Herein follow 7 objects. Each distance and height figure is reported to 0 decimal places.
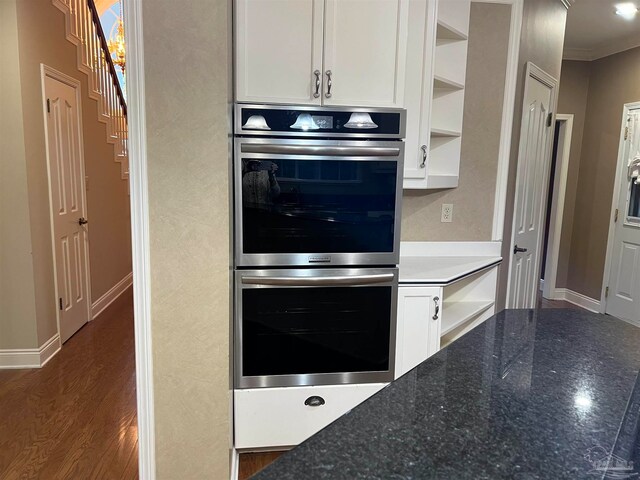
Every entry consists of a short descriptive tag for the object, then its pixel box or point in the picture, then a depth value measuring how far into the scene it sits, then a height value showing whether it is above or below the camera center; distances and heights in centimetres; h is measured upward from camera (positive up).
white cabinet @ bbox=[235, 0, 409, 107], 193 +52
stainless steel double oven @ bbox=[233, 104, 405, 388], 191 -31
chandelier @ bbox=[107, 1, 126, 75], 498 +129
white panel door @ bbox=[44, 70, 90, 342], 336 -29
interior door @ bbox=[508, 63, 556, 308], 314 -7
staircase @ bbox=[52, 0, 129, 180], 370 +91
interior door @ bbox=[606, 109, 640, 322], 424 -54
